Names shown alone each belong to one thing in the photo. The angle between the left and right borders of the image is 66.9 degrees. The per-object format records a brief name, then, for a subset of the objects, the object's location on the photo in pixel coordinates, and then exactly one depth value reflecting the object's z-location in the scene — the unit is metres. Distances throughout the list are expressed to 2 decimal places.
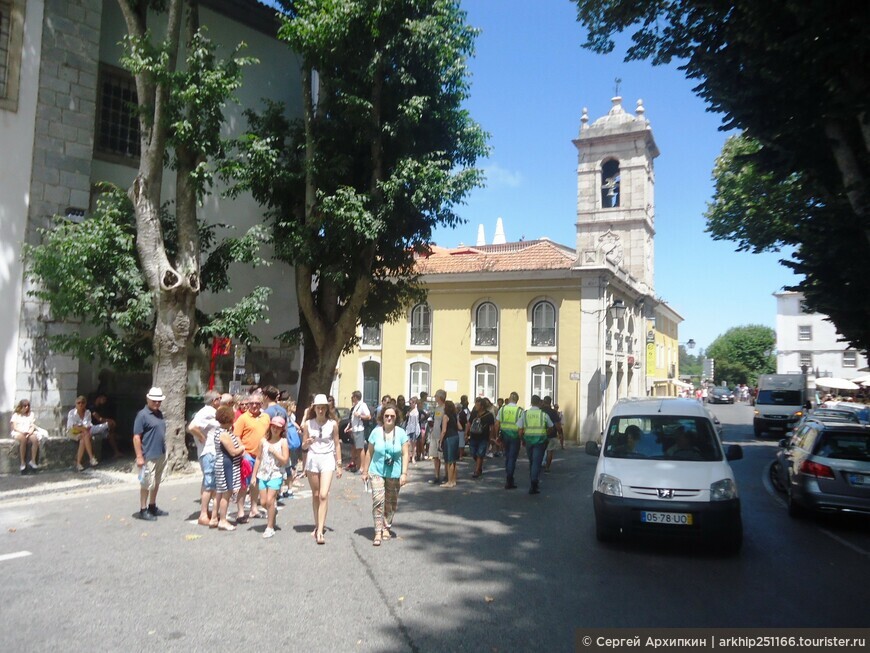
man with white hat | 8.45
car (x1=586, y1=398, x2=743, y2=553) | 7.28
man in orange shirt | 8.75
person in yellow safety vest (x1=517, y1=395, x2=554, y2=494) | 11.99
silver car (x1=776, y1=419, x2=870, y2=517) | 9.01
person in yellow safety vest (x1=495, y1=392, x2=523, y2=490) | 12.32
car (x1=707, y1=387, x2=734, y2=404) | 61.72
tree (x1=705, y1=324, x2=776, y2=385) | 83.88
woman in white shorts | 7.84
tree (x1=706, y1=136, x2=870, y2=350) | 9.66
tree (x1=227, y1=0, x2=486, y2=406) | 13.66
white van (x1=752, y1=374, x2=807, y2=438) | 28.55
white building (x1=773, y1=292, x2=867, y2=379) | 62.64
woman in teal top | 7.91
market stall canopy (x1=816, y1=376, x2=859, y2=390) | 34.58
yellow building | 26.28
